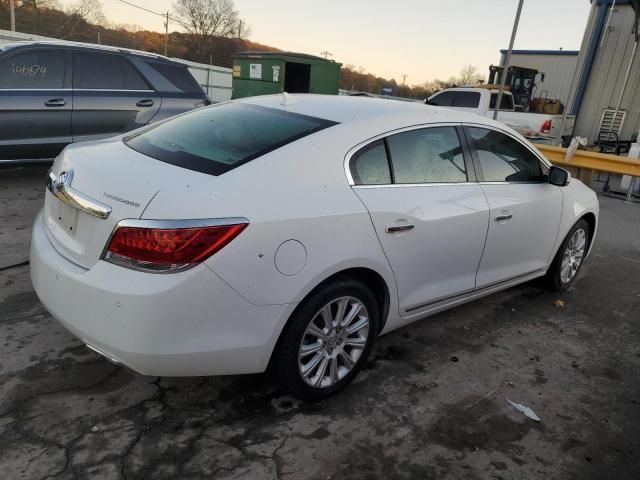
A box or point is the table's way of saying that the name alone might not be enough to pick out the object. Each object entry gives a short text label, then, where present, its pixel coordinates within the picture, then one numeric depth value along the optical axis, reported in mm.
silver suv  5773
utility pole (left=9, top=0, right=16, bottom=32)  29953
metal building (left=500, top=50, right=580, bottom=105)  30297
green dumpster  16750
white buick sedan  2129
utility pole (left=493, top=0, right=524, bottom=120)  8048
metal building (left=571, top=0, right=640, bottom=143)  16828
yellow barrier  9266
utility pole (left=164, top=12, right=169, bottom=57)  55300
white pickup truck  14688
